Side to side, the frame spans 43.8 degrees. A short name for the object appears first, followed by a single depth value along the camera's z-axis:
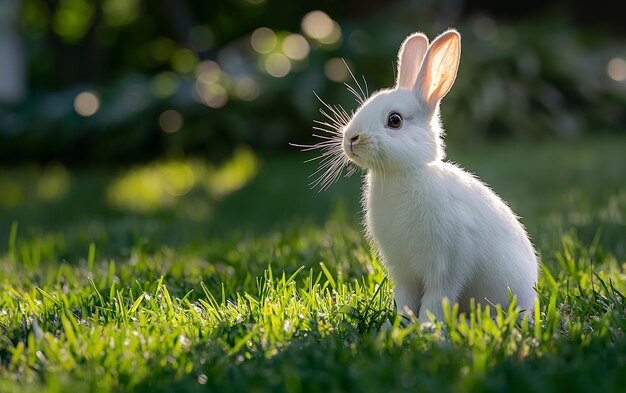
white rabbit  2.36
